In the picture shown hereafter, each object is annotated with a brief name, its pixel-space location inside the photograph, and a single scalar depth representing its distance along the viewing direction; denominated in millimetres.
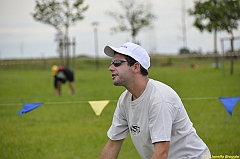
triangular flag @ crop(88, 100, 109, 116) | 8352
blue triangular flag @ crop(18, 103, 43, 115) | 7897
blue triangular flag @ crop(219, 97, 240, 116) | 8359
